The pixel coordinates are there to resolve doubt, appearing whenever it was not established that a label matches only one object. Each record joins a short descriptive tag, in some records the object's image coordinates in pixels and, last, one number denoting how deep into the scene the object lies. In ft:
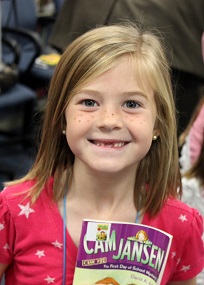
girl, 3.03
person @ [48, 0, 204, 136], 5.26
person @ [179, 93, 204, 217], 4.60
